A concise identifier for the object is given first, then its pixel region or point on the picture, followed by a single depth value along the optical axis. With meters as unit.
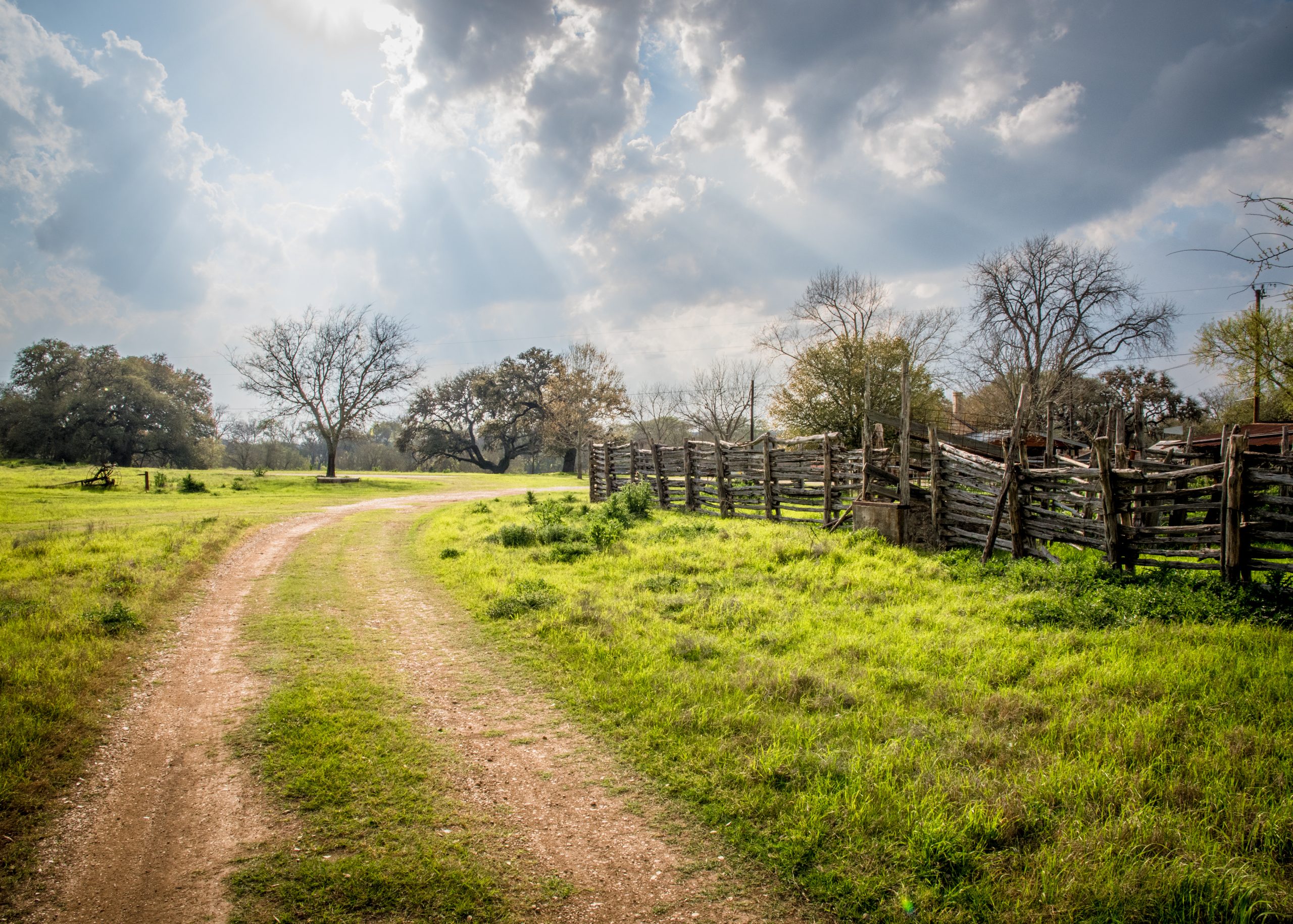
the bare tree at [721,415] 50.09
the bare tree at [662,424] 53.22
